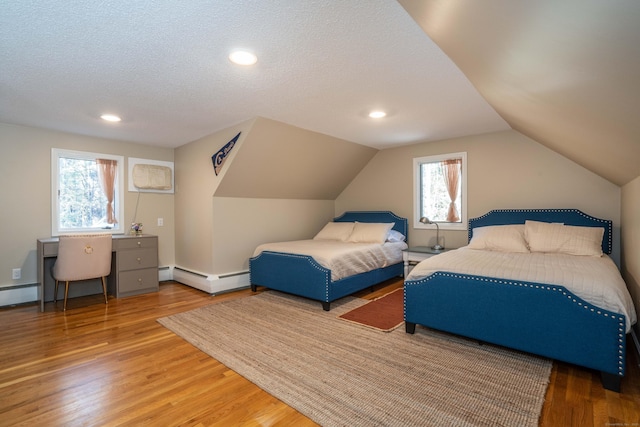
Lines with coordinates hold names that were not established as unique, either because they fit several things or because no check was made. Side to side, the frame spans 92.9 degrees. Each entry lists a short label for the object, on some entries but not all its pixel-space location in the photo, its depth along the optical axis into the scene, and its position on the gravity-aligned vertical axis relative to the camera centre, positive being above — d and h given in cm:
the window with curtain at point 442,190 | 435 +30
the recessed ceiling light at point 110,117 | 324 +104
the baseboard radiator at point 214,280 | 402 -96
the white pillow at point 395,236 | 452 -39
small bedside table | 413 -61
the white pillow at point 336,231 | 474 -33
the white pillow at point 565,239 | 301 -31
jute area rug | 166 -110
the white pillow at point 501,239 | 333 -33
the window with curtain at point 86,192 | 392 +28
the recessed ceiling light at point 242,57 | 197 +103
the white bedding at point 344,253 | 345 -53
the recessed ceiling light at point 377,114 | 322 +104
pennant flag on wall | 371 +72
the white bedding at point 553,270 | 190 -47
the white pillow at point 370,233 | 440 -33
